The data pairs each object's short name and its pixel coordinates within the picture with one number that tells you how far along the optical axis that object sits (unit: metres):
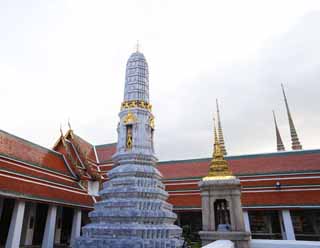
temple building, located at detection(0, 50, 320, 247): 11.84
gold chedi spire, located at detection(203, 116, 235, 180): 9.98
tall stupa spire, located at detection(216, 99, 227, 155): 24.91
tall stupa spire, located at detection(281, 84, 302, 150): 28.97
